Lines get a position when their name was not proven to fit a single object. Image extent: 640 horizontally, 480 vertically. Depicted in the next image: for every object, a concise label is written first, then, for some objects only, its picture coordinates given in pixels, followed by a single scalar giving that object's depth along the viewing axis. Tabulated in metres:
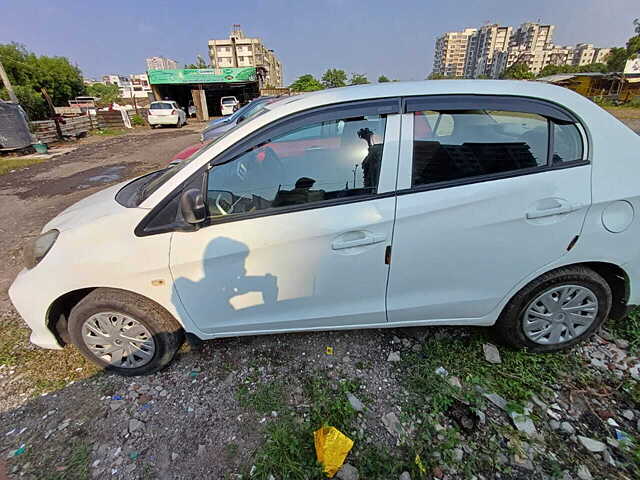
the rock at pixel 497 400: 1.92
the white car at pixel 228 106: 24.58
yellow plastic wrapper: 1.62
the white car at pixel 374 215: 1.74
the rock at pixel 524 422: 1.79
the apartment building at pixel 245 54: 70.72
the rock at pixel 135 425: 1.88
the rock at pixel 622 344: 2.29
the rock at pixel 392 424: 1.82
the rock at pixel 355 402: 1.94
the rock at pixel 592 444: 1.68
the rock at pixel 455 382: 2.04
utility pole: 12.54
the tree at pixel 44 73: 29.86
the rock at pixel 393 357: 2.27
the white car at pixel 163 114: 19.73
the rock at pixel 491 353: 2.21
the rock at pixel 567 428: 1.78
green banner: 23.80
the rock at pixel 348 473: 1.60
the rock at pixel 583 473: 1.56
